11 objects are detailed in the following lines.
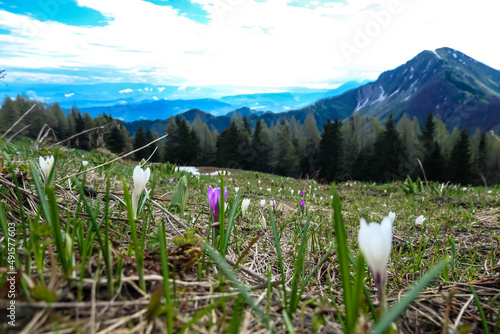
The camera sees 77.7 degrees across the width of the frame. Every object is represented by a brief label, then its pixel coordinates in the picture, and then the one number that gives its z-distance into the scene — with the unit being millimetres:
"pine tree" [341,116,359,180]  47031
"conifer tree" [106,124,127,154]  46625
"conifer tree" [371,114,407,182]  41469
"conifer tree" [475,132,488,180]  42219
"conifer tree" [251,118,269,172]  50688
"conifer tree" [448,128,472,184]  38188
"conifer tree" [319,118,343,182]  46312
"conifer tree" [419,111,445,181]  40188
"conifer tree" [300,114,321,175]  52291
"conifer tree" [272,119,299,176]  50375
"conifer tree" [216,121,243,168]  48831
